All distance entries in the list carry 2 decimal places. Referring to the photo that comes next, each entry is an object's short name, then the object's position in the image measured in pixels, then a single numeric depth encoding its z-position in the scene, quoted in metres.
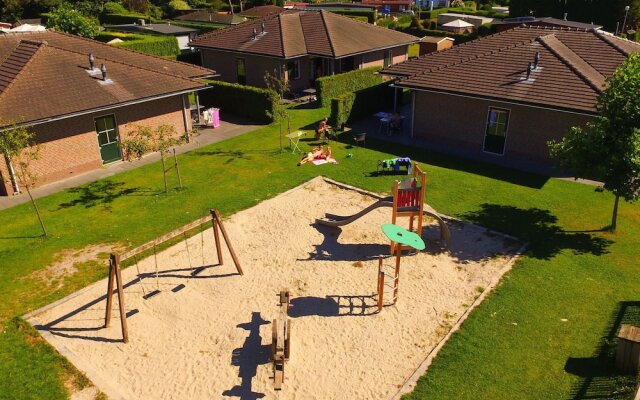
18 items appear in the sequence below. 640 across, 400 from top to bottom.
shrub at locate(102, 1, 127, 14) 73.81
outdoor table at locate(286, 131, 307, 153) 24.13
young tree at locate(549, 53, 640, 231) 14.52
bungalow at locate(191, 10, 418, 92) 33.84
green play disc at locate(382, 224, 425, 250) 13.07
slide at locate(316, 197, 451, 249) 15.57
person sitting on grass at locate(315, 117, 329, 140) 25.50
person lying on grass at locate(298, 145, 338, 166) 22.80
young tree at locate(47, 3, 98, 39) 42.03
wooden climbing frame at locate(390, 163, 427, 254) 15.28
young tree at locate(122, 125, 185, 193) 18.98
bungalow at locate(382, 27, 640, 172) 21.30
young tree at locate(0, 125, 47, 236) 15.87
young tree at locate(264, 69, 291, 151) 24.27
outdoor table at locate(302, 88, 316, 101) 33.50
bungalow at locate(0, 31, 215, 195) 19.84
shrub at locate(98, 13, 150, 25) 69.00
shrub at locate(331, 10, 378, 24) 63.59
